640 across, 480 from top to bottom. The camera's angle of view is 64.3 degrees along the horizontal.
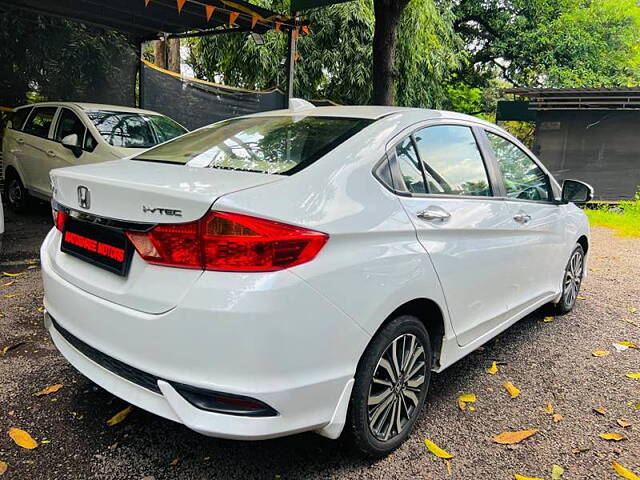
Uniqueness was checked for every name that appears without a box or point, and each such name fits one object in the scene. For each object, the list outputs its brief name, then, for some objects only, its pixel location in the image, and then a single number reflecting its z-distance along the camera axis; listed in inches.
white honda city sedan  67.8
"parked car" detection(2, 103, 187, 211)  247.9
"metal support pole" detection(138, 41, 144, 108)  358.1
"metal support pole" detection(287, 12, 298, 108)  346.3
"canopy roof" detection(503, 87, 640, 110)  489.1
